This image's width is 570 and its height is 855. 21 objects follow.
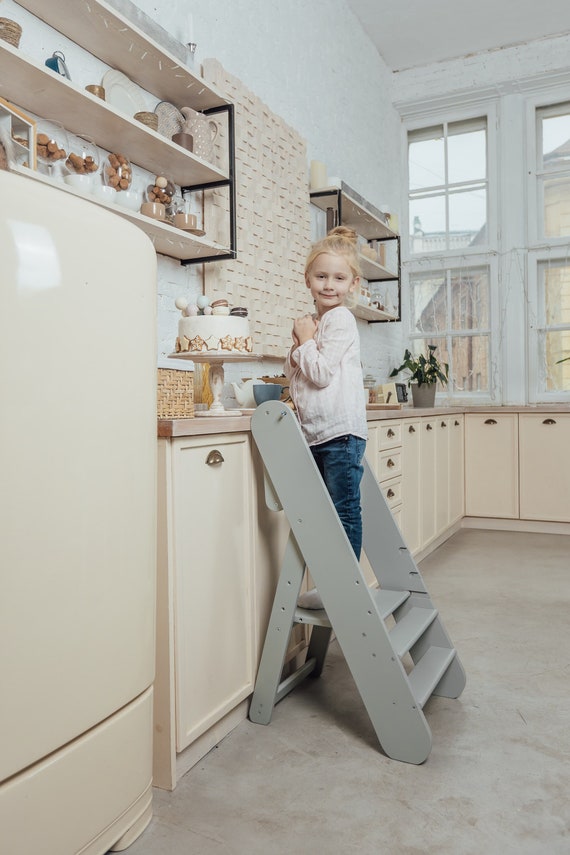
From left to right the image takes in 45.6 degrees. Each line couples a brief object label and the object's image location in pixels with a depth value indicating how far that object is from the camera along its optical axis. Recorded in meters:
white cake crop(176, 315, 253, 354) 1.90
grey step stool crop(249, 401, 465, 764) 1.66
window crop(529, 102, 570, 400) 4.90
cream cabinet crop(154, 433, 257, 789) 1.52
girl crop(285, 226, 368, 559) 1.91
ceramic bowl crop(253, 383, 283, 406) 2.17
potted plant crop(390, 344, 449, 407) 4.65
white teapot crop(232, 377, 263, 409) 2.41
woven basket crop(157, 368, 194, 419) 1.67
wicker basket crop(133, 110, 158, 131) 2.18
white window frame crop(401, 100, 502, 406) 5.05
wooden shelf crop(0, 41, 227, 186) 1.75
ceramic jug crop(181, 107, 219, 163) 2.47
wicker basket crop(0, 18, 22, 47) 1.68
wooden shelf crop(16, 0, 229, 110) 1.95
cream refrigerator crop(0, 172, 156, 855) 1.02
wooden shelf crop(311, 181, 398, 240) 3.64
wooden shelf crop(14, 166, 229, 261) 1.95
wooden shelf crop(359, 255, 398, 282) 4.07
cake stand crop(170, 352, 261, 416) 1.90
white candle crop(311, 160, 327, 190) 3.62
